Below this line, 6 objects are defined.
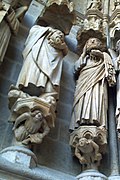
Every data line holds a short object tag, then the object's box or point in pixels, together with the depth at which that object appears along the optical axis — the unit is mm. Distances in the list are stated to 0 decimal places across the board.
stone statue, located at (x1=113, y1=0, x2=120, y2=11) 4805
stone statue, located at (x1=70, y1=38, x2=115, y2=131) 2945
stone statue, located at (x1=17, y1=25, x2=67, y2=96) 2762
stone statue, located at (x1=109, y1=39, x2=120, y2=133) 3013
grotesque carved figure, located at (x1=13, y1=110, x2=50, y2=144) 2533
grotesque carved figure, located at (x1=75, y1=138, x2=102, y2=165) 2711
